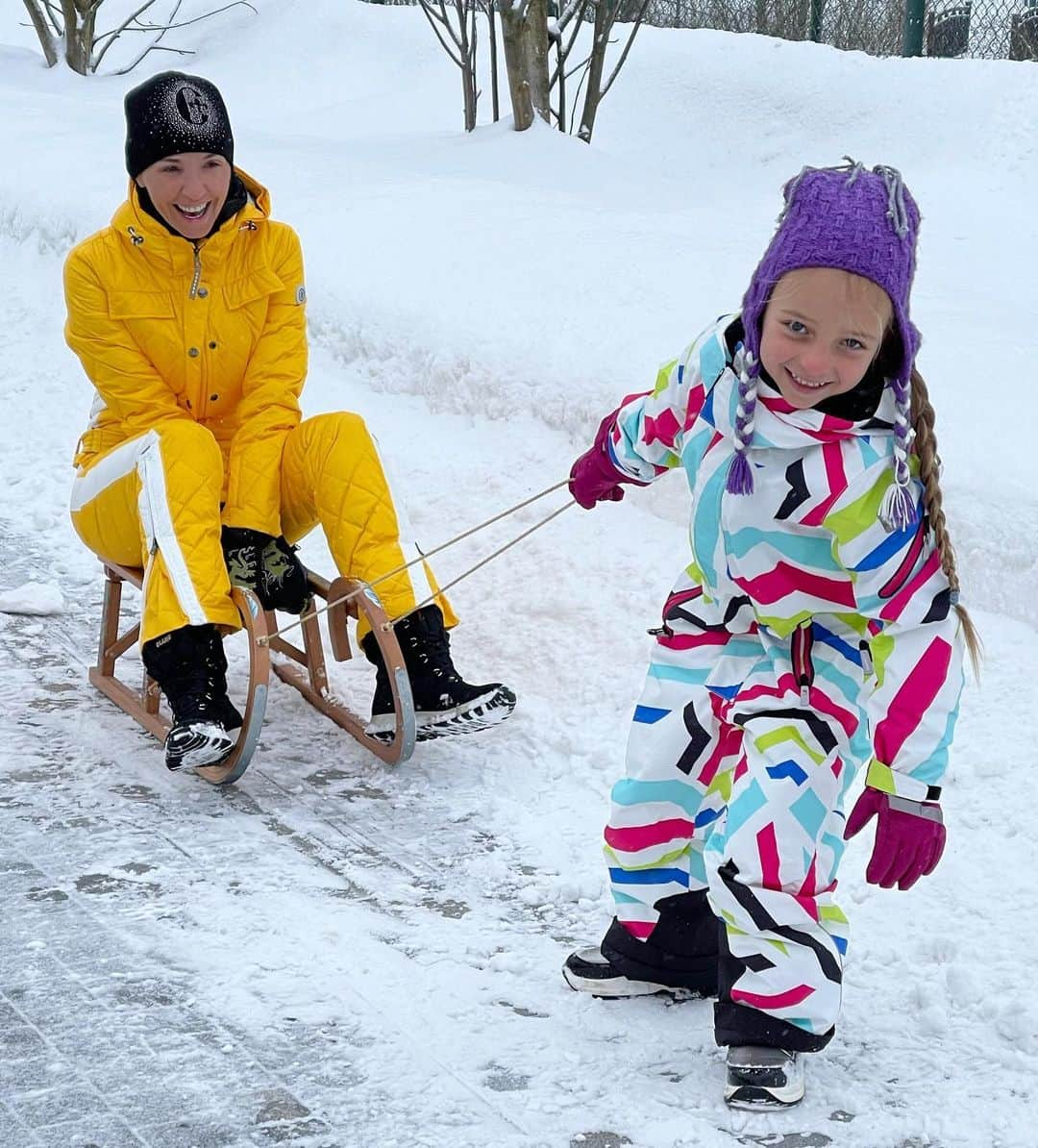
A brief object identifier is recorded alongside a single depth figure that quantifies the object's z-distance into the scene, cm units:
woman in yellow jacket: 341
